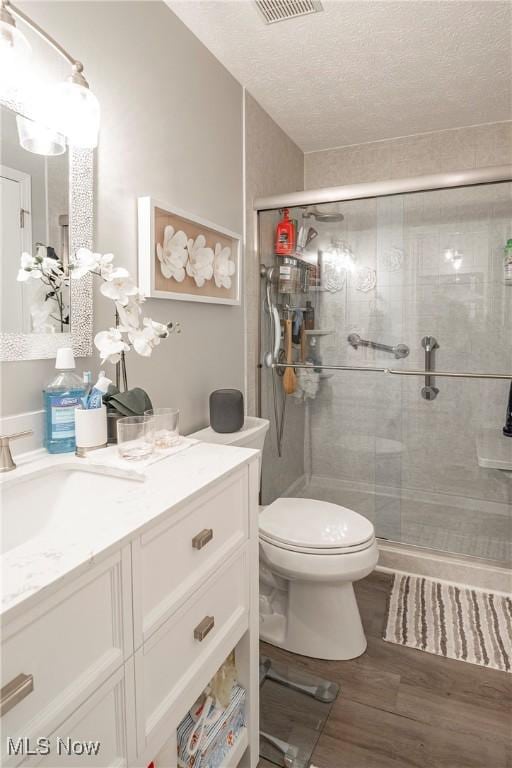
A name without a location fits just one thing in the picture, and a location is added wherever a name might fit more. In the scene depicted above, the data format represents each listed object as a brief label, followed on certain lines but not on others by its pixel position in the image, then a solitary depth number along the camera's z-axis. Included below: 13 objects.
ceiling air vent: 1.60
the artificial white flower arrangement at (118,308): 1.21
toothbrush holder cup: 1.17
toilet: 1.69
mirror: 1.09
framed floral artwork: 1.55
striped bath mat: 1.85
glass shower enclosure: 2.20
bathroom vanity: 0.64
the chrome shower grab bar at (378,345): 2.34
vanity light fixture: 1.11
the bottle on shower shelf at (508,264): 2.12
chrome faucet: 1.03
